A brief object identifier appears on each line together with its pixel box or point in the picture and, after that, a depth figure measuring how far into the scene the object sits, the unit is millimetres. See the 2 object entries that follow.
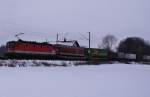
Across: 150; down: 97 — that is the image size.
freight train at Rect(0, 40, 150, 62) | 21401
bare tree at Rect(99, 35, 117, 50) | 61856
